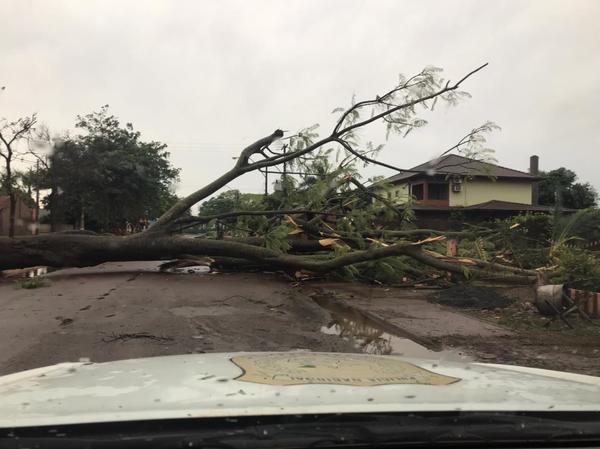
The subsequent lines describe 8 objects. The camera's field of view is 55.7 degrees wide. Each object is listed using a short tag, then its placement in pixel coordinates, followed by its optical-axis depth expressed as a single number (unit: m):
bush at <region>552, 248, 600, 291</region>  10.01
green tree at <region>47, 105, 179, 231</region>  32.25
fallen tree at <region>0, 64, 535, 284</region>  14.11
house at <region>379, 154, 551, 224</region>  39.84
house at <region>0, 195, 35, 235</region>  21.90
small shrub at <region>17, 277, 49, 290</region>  13.15
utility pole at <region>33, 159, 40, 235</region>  25.87
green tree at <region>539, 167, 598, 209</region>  51.69
